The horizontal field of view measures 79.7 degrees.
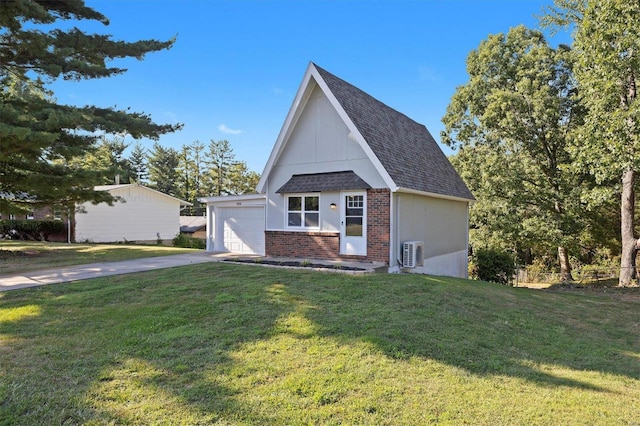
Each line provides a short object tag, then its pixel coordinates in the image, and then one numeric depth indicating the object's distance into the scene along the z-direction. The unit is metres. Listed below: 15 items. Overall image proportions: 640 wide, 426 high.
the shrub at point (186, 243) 29.83
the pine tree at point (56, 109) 11.70
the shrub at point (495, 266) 18.58
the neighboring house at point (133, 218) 26.66
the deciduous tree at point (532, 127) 19.89
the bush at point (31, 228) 26.39
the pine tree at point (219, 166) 51.25
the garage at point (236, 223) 16.28
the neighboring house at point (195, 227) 41.41
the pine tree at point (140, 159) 58.56
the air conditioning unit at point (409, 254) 12.19
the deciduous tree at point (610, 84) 12.41
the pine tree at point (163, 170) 53.19
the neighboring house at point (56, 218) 25.77
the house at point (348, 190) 12.18
